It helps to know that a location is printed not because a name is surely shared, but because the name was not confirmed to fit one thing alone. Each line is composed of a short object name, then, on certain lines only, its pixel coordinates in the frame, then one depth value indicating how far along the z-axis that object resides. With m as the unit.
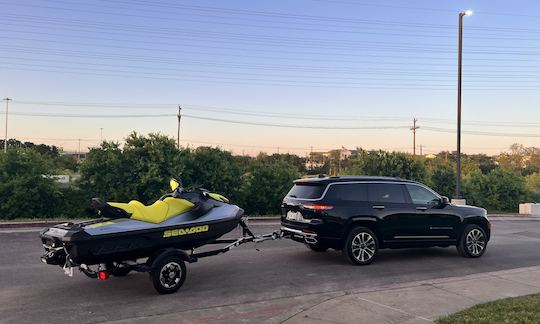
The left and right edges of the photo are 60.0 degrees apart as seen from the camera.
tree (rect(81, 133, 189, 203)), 17.47
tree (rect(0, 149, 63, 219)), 16.08
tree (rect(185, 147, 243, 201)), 18.98
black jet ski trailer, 6.28
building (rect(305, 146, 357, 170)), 118.99
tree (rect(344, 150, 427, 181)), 24.84
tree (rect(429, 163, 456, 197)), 27.33
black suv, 9.06
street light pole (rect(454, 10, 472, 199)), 21.84
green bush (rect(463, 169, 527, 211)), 28.27
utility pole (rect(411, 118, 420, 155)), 84.44
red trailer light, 6.39
